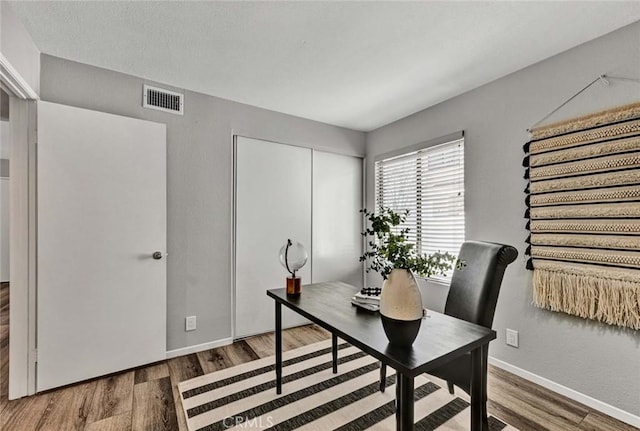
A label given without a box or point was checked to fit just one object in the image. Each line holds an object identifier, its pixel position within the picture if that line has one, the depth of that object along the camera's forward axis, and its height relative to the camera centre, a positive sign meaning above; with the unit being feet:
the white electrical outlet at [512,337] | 7.10 -3.02
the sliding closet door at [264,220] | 9.39 -0.10
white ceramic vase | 3.54 -1.14
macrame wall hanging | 5.31 +0.04
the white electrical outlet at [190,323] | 8.27 -3.09
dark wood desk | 3.12 -1.62
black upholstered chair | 4.58 -1.34
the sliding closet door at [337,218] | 11.10 -0.03
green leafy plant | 3.63 -0.50
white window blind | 8.63 +0.84
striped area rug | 5.32 -3.86
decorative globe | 6.33 -0.86
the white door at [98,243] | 6.32 -0.62
